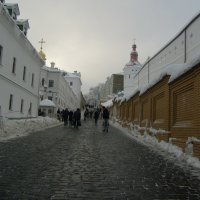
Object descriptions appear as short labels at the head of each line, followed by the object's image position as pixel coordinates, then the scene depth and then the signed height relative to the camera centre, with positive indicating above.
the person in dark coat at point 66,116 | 21.51 +0.30
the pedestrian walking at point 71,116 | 21.28 +0.31
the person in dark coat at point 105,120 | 16.66 +0.07
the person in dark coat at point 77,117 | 19.27 +0.23
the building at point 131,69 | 56.93 +12.31
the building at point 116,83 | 87.57 +13.76
